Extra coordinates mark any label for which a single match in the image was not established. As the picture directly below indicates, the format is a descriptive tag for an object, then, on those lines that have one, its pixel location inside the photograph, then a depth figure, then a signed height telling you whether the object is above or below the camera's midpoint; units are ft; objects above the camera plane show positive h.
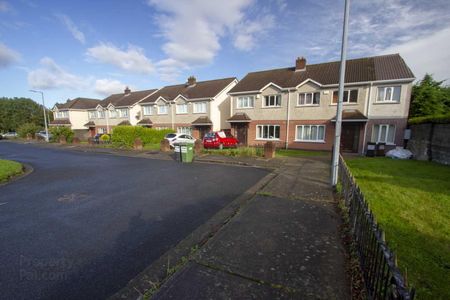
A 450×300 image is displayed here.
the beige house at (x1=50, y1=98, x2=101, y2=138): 137.90 +8.25
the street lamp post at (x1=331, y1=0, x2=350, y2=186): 23.97 +3.08
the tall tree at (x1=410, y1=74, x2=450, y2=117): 72.21 +11.14
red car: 63.24 -3.60
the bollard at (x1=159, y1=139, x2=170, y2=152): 64.44 -5.32
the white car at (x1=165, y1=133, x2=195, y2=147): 69.31 -3.39
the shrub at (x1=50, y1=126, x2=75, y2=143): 100.85 -2.99
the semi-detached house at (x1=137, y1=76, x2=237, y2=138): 88.17 +9.32
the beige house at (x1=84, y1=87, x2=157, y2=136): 114.11 +9.21
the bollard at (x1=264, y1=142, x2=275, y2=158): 47.80 -4.82
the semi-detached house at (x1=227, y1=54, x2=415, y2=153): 55.52 +7.70
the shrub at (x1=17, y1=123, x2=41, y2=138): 134.27 -1.81
